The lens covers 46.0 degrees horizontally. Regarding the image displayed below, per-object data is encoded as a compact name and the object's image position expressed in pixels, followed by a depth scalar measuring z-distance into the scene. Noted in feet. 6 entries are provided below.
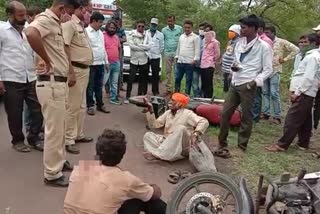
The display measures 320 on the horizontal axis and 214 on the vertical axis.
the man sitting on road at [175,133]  15.38
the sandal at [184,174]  14.32
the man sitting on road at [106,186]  7.85
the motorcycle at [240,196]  9.24
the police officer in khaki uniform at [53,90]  12.46
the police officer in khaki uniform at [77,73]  15.73
